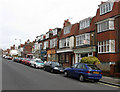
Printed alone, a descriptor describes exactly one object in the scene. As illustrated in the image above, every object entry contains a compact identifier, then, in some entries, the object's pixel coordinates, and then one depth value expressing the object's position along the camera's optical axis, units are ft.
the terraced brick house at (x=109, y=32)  61.67
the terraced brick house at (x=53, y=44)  117.39
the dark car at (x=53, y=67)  57.67
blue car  37.88
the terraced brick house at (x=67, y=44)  92.04
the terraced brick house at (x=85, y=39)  74.13
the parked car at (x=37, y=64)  77.53
